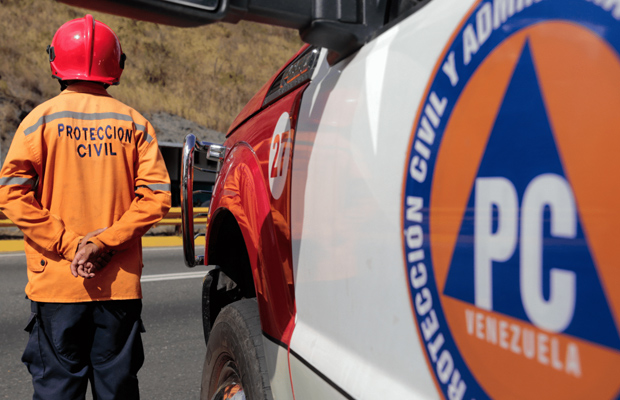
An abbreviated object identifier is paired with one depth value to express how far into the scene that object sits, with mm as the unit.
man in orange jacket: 2068
